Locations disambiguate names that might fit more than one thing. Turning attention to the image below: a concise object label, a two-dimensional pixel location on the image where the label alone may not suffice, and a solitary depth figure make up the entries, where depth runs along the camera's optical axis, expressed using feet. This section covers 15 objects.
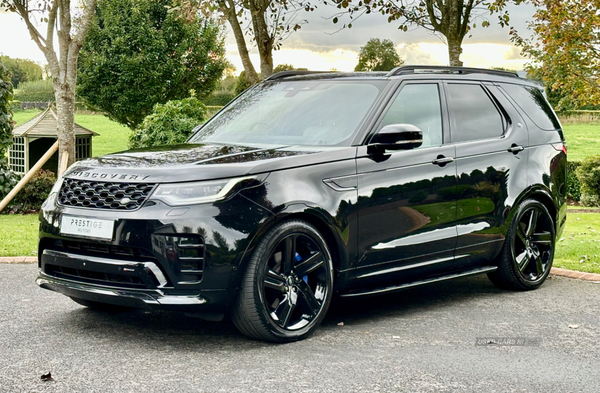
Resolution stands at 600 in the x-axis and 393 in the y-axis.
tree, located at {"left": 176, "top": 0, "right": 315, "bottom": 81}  50.62
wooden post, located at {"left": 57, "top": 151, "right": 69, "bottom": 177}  51.42
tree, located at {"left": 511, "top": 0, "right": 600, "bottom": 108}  65.87
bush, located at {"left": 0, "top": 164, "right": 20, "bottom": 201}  53.11
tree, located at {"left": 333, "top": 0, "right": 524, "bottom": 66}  54.80
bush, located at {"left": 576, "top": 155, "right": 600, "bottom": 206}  66.33
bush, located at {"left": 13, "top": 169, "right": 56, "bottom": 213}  53.16
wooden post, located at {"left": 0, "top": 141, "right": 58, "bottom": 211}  51.88
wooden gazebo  67.46
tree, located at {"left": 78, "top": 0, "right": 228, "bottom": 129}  117.29
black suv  17.33
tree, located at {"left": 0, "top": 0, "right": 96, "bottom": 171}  51.52
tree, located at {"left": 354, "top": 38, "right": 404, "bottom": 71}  225.56
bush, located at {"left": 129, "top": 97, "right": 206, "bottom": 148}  46.44
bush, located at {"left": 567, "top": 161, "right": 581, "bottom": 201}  73.87
